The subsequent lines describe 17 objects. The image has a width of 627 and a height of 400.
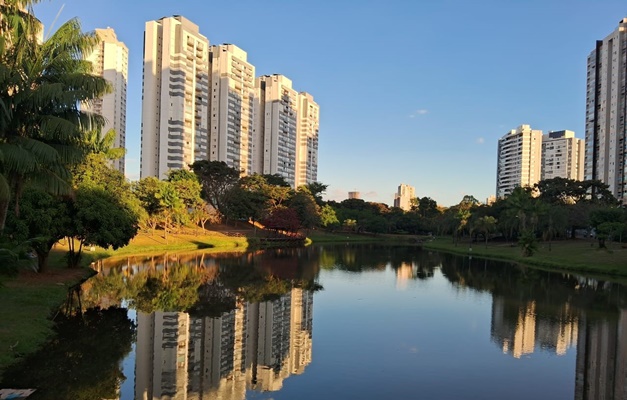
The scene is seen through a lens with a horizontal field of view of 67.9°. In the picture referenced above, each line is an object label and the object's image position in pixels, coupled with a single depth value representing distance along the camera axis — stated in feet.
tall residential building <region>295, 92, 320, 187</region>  602.57
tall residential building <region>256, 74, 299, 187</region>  524.52
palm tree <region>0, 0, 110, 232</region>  52.34
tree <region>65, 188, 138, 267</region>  93.15
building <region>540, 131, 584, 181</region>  623.36
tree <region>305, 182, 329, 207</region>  428.56
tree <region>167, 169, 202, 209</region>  239.30
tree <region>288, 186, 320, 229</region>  322.14
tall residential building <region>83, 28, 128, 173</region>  431.84
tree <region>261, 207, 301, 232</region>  291.09
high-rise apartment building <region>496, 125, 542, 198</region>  633.20
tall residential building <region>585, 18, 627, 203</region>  358.23
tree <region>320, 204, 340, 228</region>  363.15
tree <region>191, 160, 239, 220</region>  319.68
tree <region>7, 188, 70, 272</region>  84.84
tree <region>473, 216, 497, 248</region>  276.00
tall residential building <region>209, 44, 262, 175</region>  426.51
